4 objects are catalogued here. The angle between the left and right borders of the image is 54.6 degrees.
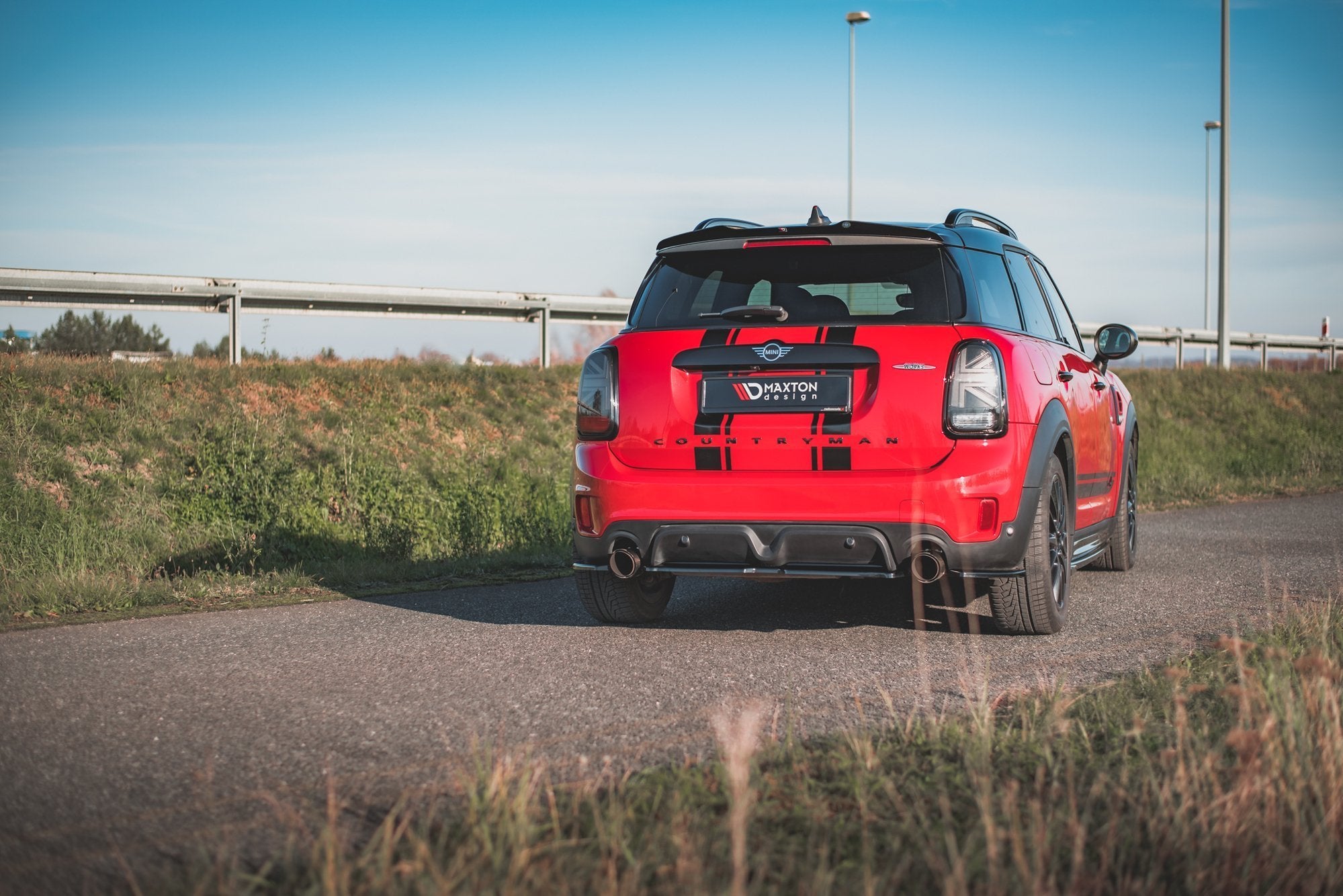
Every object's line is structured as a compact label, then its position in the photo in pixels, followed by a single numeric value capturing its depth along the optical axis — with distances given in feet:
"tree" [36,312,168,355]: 78.23
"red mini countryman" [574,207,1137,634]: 18.38
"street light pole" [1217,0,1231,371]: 74.84
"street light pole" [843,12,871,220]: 93.40
